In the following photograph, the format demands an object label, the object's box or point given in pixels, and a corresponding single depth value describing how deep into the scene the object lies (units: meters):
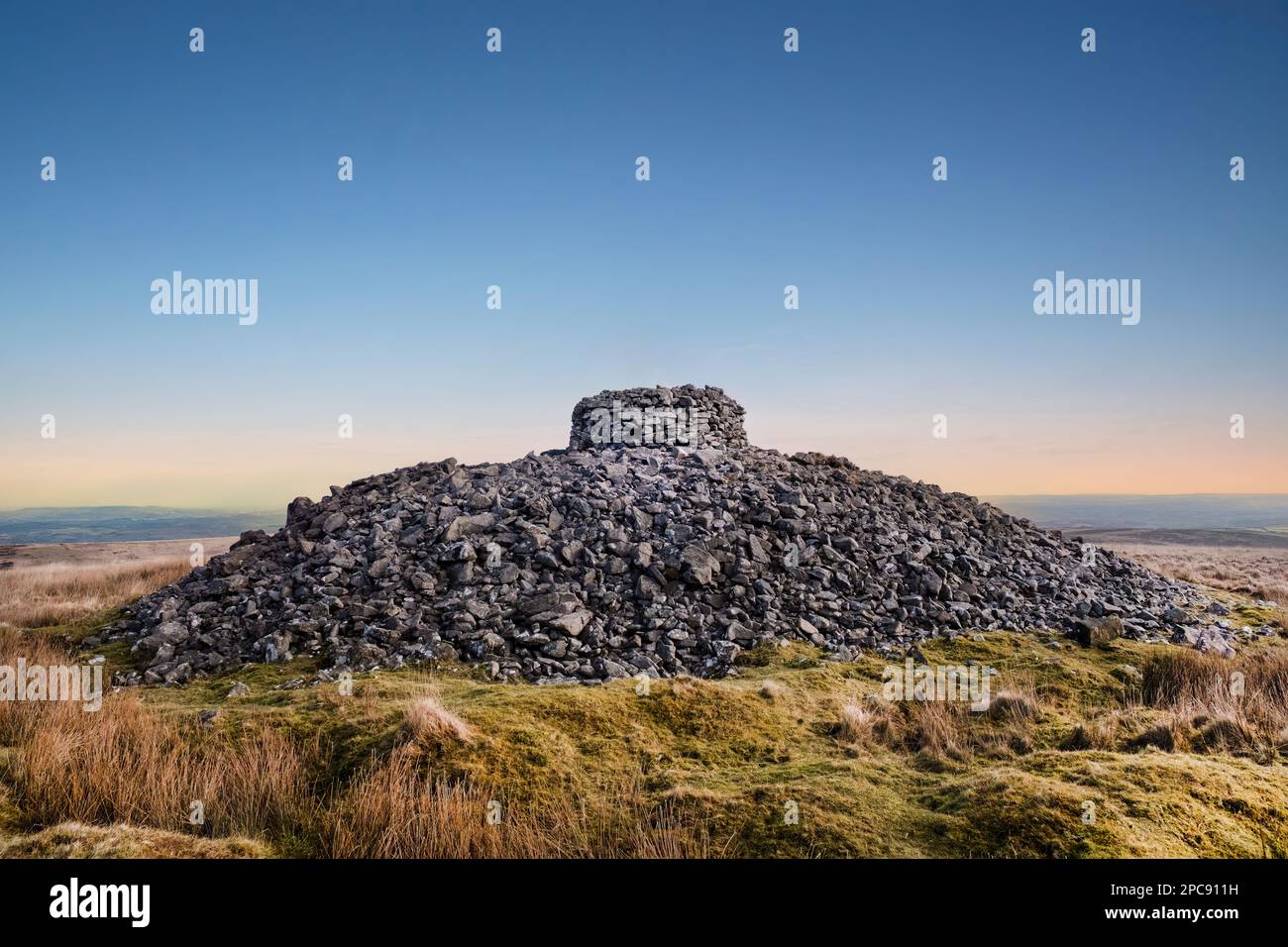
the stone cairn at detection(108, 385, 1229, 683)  13.41
